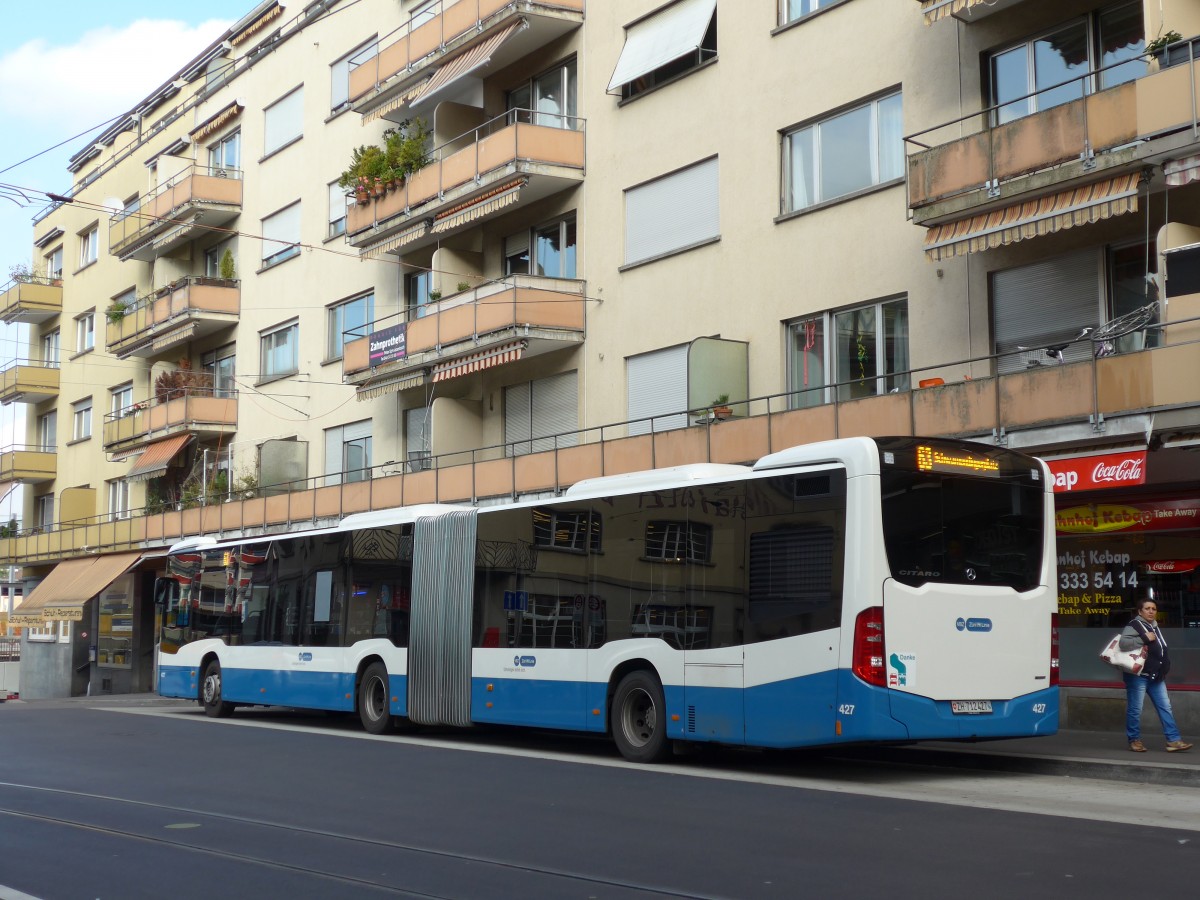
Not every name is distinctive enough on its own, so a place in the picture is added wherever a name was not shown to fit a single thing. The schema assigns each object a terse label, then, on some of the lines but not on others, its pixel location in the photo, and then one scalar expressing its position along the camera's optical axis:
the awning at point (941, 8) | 18.62
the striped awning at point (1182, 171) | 15.62
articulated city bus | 12.84
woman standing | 14.26
